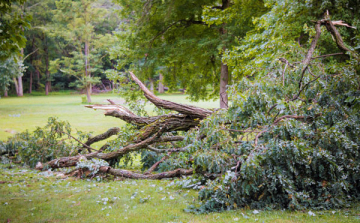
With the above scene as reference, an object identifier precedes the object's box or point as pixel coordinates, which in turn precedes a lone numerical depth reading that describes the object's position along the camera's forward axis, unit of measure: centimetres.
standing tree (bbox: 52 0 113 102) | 3253
